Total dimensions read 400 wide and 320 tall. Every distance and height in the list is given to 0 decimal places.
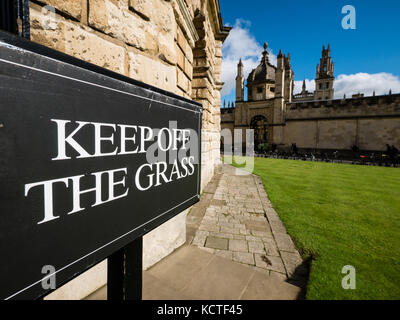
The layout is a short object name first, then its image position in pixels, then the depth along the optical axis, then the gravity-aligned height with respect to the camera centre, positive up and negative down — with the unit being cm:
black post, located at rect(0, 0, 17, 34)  62 +41
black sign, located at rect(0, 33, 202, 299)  52 -7
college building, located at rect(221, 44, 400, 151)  1889 +329
